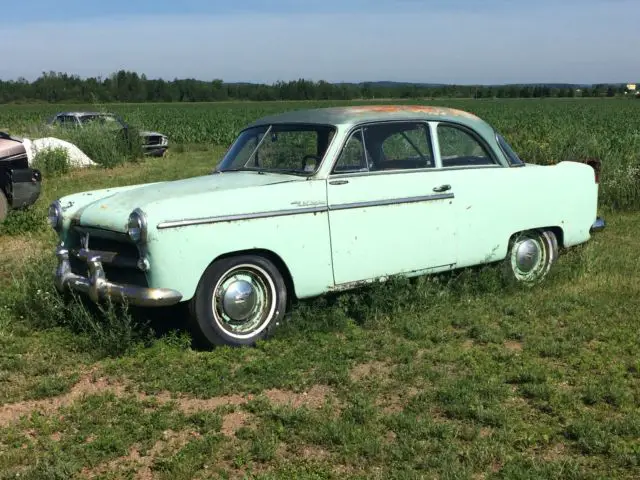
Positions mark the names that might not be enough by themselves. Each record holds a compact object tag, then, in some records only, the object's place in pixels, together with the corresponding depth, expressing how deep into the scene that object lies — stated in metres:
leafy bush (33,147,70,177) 15.41
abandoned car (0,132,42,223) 9.41
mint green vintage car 4.59
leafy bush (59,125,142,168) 17.48
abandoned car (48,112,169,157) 18.89
